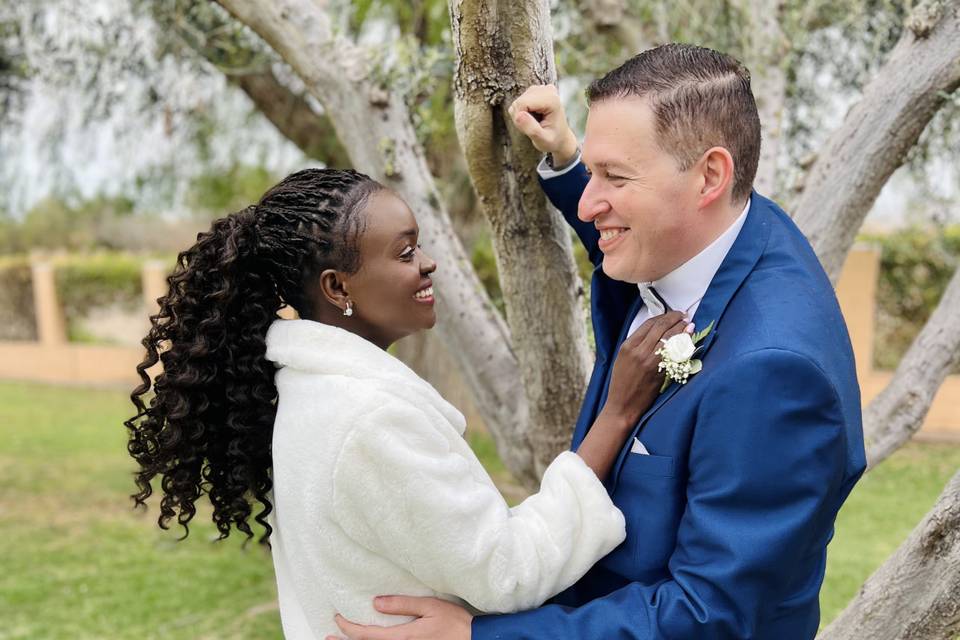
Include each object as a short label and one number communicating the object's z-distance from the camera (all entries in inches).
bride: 64.7
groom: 58.8
